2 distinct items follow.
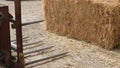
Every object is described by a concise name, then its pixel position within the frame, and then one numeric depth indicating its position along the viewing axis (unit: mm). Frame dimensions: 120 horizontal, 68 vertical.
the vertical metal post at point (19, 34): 3461
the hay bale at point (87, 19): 4996
